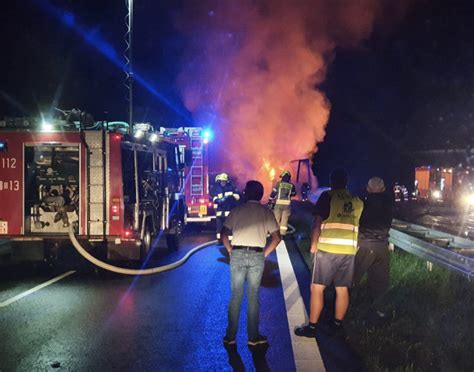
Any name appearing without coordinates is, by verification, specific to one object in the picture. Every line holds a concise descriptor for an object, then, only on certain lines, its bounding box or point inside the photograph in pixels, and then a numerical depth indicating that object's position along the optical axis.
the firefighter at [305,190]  22.55
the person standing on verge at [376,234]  6.37
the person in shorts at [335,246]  5.44
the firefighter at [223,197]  11.52
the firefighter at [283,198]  12.62
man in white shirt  5.04
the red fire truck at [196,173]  15.43
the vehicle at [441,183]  33.69
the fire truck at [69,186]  8.76
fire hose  8.41
